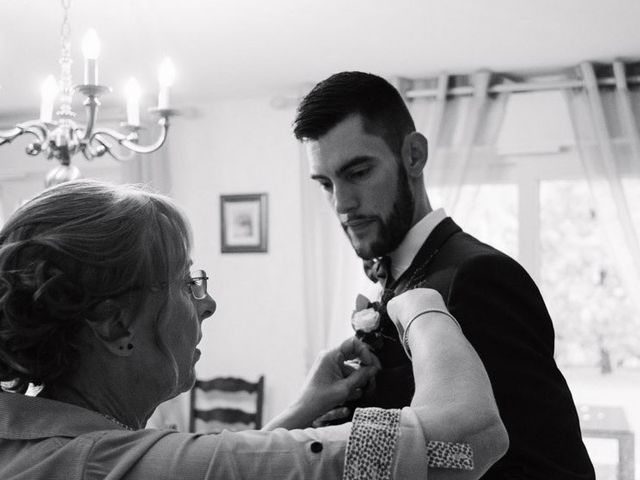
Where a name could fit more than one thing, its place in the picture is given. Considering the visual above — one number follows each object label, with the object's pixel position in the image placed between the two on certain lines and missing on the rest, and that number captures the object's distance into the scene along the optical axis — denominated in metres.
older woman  0.93
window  4.98
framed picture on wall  5.56
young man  1.25
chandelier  3.10
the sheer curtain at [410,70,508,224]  5.02
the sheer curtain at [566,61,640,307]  4.76
